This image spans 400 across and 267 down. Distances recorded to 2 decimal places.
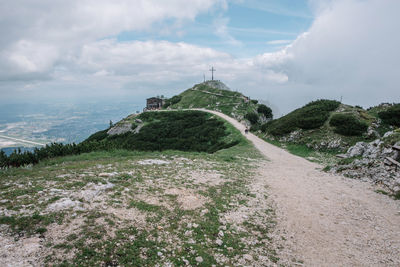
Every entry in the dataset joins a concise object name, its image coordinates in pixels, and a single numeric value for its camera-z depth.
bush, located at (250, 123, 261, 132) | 42.86
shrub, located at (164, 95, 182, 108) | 91.34
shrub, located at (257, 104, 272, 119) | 64.94
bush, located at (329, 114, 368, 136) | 27.77
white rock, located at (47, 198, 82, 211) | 7.58
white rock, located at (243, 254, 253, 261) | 6.49
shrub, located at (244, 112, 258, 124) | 55.28
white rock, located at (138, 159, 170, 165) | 15.83
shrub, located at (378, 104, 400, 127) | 29.62
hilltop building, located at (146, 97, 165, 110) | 97.75
